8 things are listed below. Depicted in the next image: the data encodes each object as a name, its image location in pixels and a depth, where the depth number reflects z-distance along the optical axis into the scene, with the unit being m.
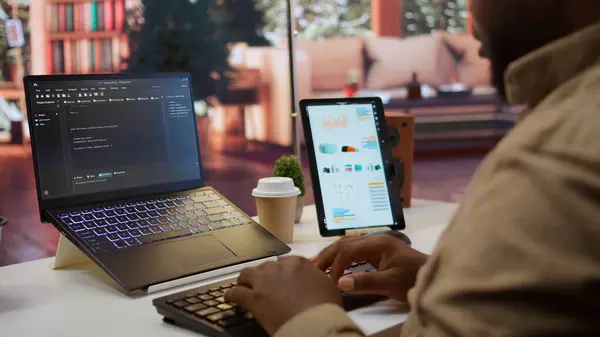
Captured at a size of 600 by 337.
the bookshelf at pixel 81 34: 6.17
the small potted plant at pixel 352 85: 6.18
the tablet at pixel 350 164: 1.42
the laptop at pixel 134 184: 1.09
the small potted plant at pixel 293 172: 1.52
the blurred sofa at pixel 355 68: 6.14
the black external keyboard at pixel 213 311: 0.82
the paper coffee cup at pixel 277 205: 1.33
